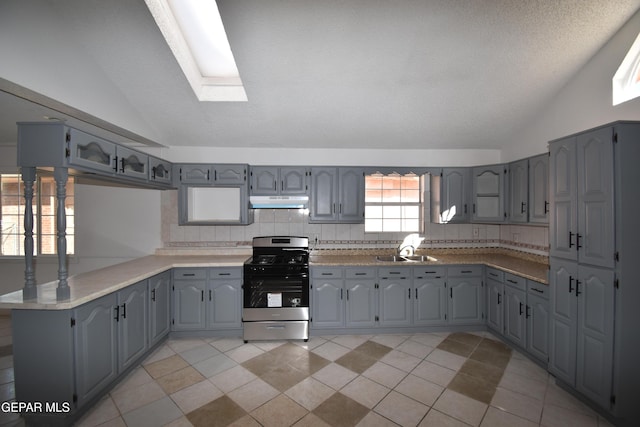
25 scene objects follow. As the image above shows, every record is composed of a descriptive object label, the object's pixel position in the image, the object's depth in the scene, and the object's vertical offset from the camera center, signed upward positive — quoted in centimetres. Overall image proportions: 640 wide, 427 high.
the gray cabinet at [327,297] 335 -103
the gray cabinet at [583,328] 197 -89
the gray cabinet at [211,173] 361 +53
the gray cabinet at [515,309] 285 -104
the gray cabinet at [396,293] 340 -99
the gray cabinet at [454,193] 387 +30
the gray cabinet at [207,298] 325 -103
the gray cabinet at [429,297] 342 -104
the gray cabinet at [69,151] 193 +48
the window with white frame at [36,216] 400 -5
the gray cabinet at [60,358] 189 -104
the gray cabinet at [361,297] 338 -104
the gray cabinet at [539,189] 297 +29
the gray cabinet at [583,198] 197 +13
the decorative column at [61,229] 199 -13
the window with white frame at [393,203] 419 +17
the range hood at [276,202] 363 +15
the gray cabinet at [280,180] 373 +46
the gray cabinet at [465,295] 344 -102
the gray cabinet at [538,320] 257 -103
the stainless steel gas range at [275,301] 317 -103
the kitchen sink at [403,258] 379 -62
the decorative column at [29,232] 200 -15
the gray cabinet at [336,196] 376 +25
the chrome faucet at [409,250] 390 -52
